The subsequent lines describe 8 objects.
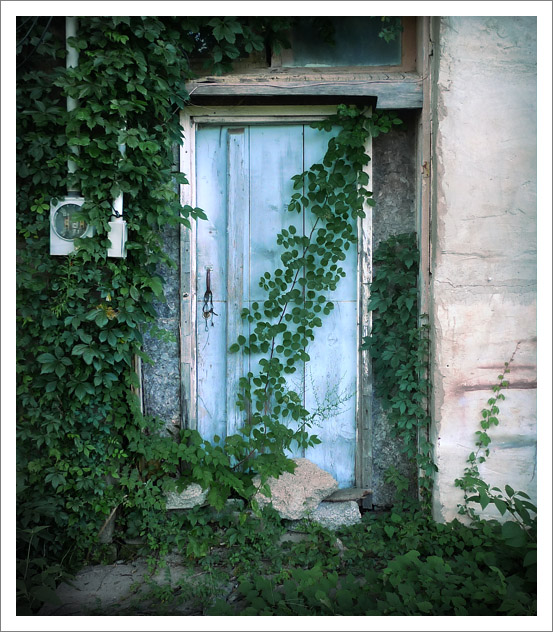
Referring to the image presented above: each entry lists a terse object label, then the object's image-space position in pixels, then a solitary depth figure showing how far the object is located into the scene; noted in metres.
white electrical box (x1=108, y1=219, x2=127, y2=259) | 2.73
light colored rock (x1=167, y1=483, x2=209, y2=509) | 2.97
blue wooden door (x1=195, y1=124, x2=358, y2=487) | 3.16
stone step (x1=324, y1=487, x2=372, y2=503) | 3.09
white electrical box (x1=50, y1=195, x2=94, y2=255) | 2.73
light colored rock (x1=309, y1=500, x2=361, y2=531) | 3.00
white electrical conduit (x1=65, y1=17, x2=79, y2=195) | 2.64
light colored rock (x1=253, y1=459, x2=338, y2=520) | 2.94
